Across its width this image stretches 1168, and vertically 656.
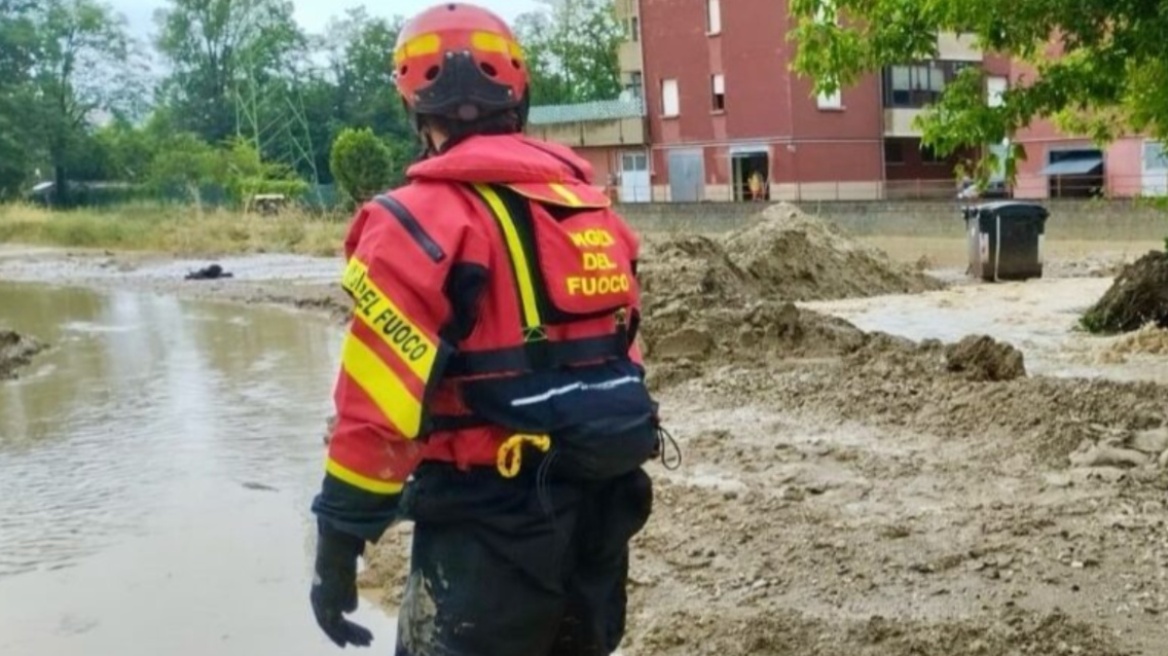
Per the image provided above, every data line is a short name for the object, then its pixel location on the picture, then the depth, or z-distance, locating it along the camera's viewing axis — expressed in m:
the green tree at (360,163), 49.50
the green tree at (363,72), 75.94
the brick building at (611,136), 50.59
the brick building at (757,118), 45.12
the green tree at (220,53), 85.19
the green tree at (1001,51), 8.48
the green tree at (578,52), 70.94
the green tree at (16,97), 70.25
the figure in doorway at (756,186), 45.28
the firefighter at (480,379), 2.70
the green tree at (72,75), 74.62
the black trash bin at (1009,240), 21.88
